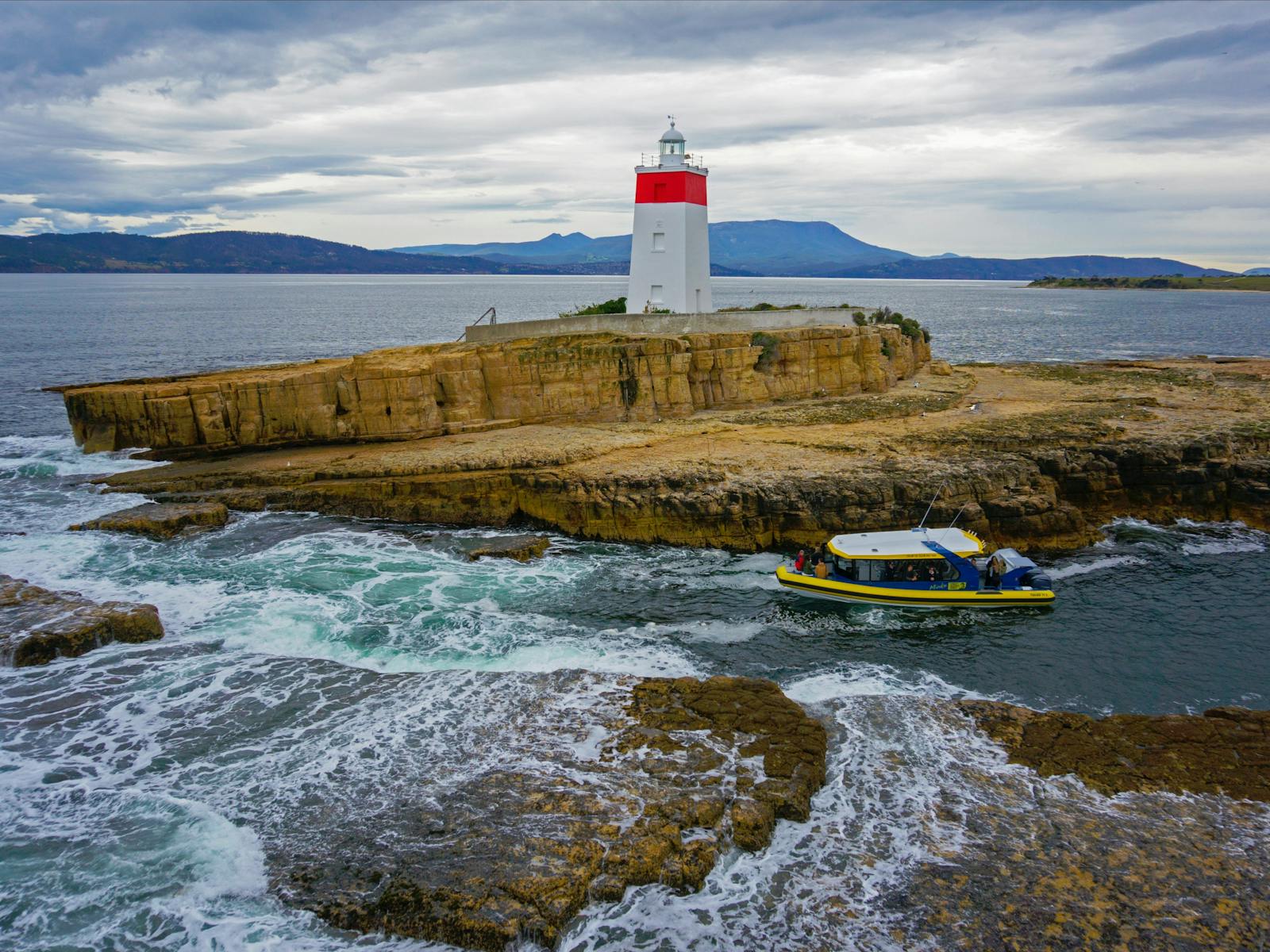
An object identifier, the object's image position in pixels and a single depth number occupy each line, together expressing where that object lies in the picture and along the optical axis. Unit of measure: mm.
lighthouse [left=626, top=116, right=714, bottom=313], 36125
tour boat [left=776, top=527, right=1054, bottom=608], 21672
